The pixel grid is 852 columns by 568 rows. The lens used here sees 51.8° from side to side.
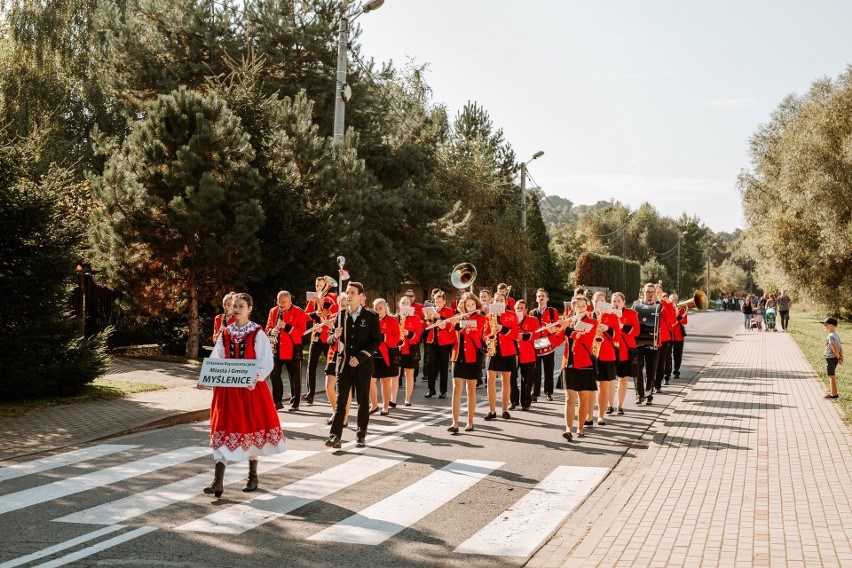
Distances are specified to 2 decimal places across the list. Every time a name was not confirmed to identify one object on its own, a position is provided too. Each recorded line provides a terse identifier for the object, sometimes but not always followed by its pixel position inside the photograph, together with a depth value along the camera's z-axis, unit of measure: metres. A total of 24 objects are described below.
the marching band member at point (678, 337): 18.72
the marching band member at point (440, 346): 16.66
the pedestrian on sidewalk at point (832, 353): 15.38
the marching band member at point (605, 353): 12.40
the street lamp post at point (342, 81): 21.16
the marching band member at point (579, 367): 11.64
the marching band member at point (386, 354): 13.48
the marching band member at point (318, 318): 14.33
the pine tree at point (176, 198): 19.77
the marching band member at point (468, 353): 12.30
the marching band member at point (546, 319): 15.27
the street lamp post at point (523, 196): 40.88
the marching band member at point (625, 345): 14.34
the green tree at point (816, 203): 40.06
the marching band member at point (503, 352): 13.50
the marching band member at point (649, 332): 16.39
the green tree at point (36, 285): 14.13
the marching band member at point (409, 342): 15.77
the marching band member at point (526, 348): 14.52
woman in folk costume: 8.17
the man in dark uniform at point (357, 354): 10.79
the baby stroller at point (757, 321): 46.41
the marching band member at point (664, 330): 17.00
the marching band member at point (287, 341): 14.12
